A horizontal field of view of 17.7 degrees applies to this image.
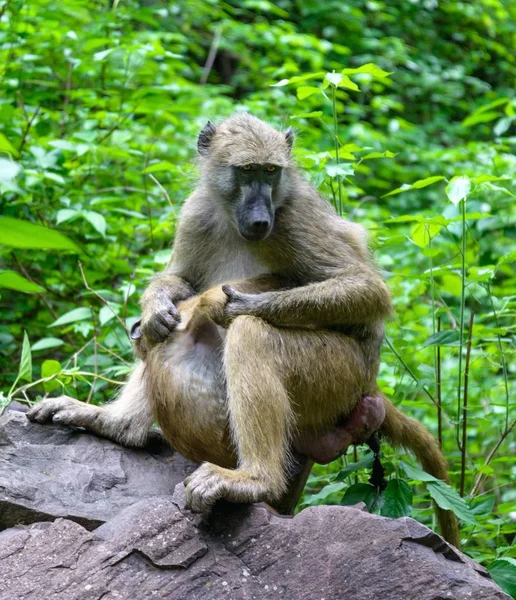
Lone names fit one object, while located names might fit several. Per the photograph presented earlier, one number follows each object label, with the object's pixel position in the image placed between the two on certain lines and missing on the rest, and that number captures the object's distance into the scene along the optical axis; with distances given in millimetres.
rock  5699
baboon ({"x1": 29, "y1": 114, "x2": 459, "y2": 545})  6828
